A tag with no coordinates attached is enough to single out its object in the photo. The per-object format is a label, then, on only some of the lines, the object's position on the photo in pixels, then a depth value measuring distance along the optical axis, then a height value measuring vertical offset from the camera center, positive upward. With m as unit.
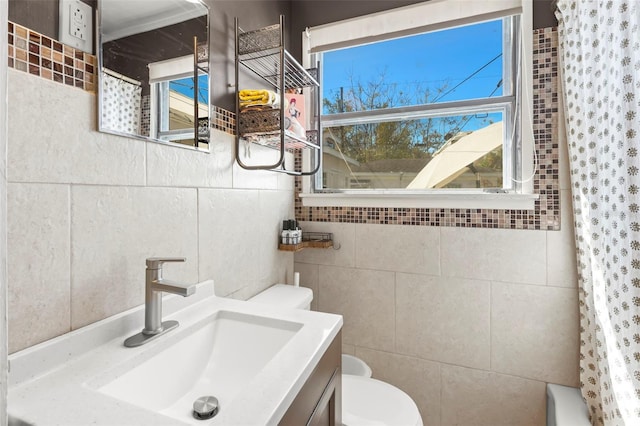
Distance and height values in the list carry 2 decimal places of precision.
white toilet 1.17 -0.75
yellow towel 1.30 +0.48
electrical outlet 0.74 +0.45
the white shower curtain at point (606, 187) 0.87 +0.08
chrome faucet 0.83 -0.22
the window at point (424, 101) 1.54 +0.59
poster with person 1.46 +0.49
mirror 0.82 +0.43
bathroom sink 0.72 -0.39
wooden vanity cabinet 0.66 -0.43
